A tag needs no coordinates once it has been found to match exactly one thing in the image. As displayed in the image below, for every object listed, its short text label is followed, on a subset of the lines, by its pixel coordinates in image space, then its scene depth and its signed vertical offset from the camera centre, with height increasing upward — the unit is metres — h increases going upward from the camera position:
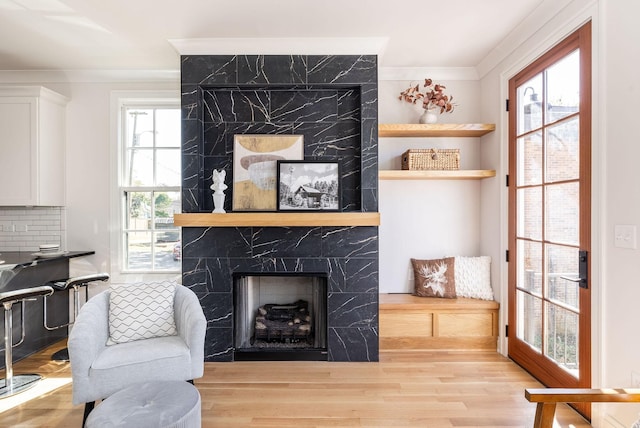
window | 3.71 +0.30
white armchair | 1.98 -0.84
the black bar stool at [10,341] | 2.46 -0.93
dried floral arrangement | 3.36 +1.10
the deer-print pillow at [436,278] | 3.37 -0.62
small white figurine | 2.99 +0.19
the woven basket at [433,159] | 3.31 +0.50
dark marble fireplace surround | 3.04 -0.25
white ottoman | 1.54 -0.89
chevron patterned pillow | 2.33 -0.67
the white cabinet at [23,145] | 3.35 +0.63
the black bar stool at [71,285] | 3.04 -0.63
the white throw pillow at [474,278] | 3.34 -0.62
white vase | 3.37 +0.91
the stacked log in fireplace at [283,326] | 3.23 -1.03
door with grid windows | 2.19 -0.01
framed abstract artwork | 3.13 +0.42
